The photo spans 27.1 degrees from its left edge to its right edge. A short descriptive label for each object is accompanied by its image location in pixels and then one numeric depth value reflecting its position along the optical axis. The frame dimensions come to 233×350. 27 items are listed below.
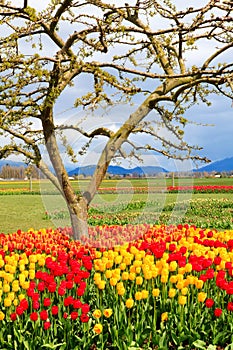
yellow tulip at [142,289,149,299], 4.16
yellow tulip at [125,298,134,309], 3.94
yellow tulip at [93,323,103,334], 3.79
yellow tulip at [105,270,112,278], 4.54
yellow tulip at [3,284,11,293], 4.42
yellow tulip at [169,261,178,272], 4.82
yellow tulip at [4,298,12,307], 4.13
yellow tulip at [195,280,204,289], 4.33
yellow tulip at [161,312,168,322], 4.05
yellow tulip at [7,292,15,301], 4.22
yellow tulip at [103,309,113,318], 3.96
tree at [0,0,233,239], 7.24
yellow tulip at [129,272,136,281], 4.52
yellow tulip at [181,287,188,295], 4.16
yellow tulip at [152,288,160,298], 4.18
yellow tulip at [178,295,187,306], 4.02
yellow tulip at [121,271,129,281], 4.55
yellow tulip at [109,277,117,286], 4.35
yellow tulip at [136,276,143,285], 4.43
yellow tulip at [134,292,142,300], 4.08
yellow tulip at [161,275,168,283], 4.42
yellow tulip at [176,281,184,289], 4.27
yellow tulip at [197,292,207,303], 4.16
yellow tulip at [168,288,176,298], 4.17
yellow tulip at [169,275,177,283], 4.44
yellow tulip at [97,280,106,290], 4.33
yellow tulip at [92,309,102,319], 3.97
